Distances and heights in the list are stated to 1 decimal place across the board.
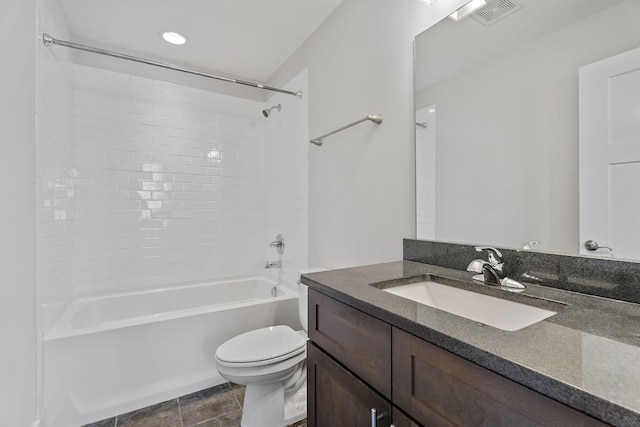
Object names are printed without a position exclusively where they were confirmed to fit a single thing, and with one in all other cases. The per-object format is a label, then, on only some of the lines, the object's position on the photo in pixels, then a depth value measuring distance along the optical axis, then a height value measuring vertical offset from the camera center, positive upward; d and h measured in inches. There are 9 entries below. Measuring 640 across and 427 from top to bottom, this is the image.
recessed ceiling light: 88.4 +55.3
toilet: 58.2 -32.8
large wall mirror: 32.3 +12.2
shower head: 108.1 +40.2
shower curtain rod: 66.0 +40.0
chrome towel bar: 61.8 +20.2
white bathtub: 63.3 -33.6
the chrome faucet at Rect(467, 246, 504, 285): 37.7 -7.4
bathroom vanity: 16.2 -10.6
